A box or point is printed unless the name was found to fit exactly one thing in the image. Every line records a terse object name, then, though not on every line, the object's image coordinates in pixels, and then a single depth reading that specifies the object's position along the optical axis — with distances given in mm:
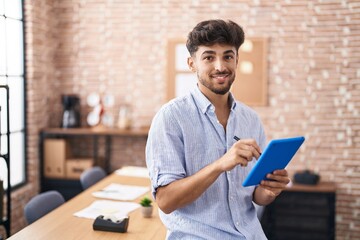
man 1796
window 4422
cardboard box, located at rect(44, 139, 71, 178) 5117
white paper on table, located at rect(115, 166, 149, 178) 3998
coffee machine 5234
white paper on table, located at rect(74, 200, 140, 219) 2781
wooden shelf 5012
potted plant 2770
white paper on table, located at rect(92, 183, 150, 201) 3205
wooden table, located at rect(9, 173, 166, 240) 2418
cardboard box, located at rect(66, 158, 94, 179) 5074
